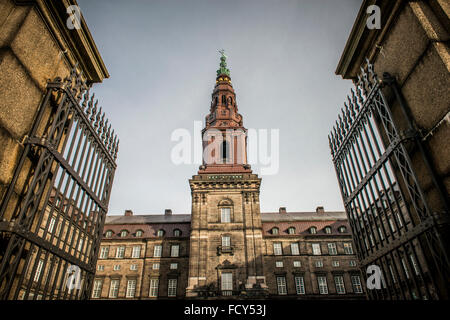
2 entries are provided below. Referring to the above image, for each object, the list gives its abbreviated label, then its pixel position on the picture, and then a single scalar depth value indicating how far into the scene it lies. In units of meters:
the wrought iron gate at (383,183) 6.95
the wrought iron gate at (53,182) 6.64
